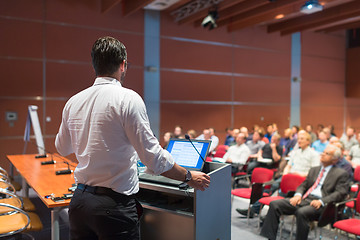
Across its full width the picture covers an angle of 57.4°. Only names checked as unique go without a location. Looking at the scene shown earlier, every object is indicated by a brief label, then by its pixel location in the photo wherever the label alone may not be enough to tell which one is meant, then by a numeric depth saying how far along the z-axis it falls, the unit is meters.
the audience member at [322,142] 7.65
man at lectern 1.49
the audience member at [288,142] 8.38
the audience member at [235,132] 8.30
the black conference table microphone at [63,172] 3.51
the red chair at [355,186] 3.99
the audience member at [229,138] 8.91
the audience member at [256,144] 7.30
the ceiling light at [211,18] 7.82
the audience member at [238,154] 6.50
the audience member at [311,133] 9.76
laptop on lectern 2.34
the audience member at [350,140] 8.55
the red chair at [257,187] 4.29
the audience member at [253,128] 9.41
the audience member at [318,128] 10.70
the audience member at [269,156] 6.34
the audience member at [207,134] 7.86
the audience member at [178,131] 8.18
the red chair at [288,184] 4.15
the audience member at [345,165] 4.25
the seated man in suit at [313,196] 3.59
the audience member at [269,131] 9.65
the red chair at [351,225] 3.07
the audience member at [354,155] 6.53
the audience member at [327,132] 7.94
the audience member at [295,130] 9.67
